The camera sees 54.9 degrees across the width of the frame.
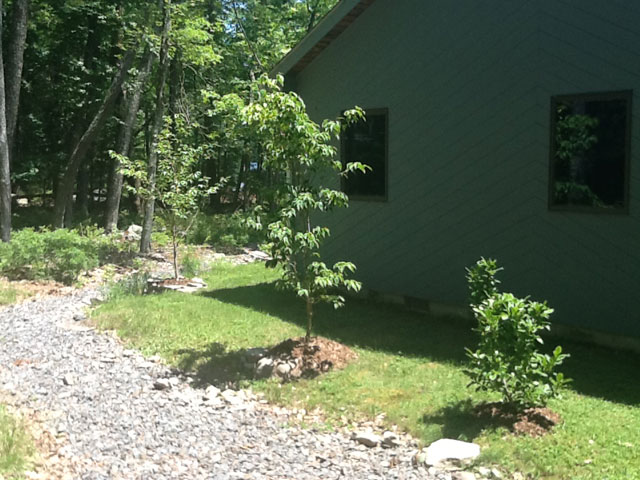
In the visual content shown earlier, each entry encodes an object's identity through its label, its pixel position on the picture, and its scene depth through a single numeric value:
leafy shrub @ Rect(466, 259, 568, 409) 4.78
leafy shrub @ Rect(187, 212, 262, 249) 17.70
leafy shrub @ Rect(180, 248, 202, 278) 12.83
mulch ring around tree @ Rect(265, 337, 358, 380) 6.41
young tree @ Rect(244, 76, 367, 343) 6.38
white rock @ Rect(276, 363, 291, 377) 6.39
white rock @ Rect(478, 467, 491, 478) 4.23
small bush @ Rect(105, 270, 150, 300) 10.58
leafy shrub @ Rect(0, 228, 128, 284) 11.56
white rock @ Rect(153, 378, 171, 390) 6.30
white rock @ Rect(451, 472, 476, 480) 4.19
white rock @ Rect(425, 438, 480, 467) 4.43
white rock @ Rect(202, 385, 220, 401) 6.04
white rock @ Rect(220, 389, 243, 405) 5.92
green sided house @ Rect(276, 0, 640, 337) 6.86
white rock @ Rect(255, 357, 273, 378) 6.49
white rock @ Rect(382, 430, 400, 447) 4.87
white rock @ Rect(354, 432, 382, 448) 4.89
